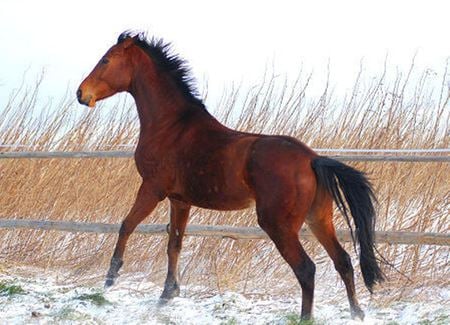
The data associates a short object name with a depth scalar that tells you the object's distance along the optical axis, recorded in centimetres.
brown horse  967
